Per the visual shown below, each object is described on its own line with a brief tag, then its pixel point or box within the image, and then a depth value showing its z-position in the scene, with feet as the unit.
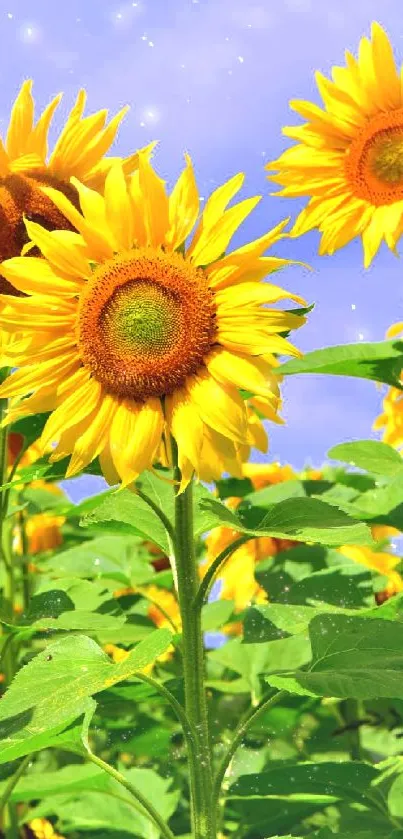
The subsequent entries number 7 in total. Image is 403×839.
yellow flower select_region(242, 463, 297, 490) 10.16
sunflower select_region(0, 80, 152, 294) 7.46
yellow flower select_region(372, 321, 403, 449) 9.53
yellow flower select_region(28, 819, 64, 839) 9.03
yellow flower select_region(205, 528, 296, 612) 9.36
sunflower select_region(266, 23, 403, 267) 8.82
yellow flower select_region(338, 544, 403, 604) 8.80
